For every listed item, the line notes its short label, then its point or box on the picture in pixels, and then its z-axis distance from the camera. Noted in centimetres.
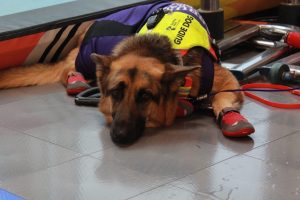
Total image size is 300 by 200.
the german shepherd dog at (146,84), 266
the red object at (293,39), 382
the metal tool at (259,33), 388
